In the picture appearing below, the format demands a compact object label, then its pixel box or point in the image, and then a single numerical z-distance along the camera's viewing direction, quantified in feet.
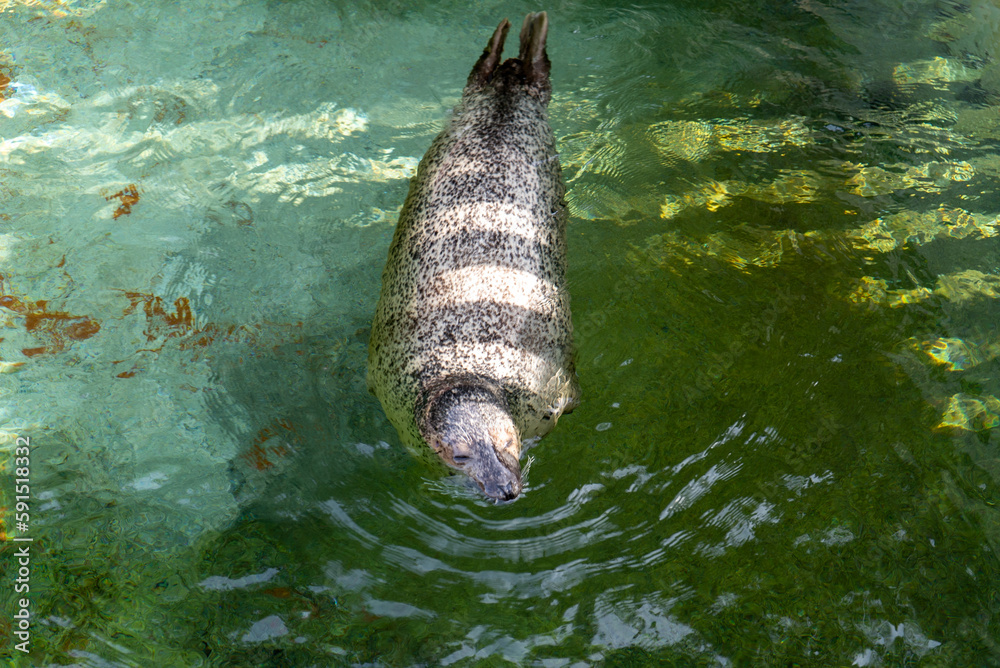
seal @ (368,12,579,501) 11.95
